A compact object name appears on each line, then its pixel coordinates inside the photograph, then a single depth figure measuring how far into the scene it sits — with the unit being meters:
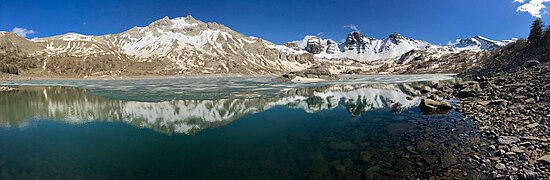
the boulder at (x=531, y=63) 38.18
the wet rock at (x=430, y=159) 11.71
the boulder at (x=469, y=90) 31.09
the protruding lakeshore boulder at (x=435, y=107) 23.17
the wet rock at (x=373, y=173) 10.57
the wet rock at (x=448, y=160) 11.39
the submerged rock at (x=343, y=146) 14.11
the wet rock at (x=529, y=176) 9.37
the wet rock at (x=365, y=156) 12.38
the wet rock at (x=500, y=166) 10.42
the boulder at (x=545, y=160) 10.25
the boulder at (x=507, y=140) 12.90
